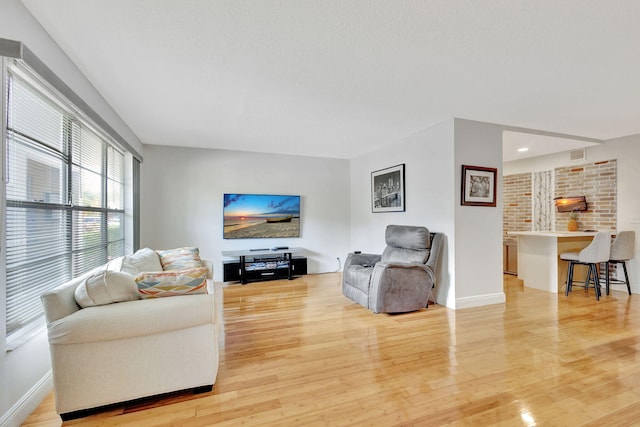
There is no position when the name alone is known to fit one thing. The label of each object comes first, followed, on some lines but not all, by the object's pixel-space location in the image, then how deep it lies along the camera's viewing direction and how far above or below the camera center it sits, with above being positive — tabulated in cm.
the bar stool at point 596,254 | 389 -56
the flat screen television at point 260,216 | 517 -6
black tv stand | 485 -90
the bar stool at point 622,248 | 401 -48
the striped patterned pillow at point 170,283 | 187 -46
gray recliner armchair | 328 -73
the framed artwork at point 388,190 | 445 +37
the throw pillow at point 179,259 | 307 -50
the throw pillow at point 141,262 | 242 -44
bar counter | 433 -64
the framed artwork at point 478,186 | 356 +33
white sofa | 158 -77
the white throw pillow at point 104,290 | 171 -45
